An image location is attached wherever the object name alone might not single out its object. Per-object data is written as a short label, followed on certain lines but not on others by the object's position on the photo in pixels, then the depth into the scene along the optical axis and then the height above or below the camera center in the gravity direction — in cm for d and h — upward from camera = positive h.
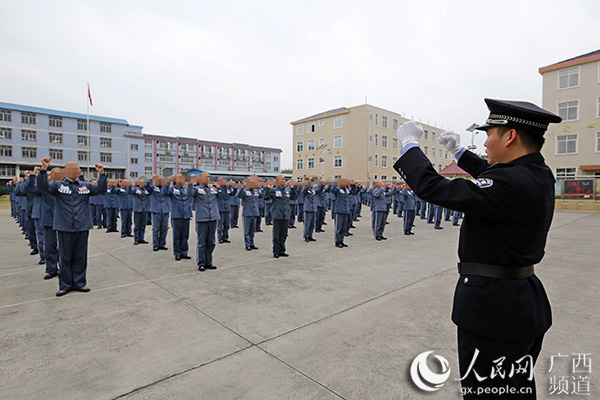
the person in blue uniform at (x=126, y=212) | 1048 -87
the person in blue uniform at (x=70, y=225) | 473 -61
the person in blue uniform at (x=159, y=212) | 825 -70
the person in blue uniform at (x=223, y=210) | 951 -75
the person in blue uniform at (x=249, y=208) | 839 -59
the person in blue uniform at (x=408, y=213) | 1127 -95
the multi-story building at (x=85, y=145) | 4131 +627
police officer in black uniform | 142 -23
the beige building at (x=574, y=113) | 2352 +577
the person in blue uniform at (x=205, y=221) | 618 -71
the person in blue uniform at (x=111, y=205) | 1143 -70
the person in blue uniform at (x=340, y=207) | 873 -62
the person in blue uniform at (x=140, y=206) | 915 -62
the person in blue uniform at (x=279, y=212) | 741 -62
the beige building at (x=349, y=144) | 3875 +573
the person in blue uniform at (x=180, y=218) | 720 -74
